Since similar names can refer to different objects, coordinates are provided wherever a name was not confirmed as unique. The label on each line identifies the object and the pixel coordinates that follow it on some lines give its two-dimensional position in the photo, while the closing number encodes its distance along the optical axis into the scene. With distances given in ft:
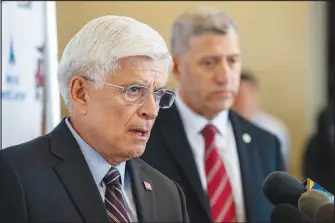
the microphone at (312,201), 9.57
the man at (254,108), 19.56
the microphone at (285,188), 9.96
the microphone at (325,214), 9.24
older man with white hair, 10.05
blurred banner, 11.69
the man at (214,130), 11.60
